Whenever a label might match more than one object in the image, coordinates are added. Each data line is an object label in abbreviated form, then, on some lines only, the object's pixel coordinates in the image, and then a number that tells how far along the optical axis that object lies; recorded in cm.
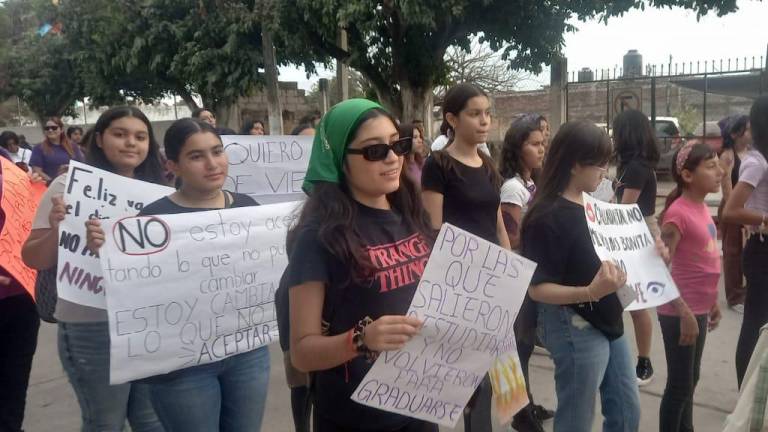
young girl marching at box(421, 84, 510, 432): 326
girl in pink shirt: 296
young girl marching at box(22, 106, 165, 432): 260
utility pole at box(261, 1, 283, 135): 1302
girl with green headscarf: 177
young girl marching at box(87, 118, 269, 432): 242
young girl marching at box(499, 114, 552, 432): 390
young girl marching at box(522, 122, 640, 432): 252
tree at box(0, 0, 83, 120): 2653
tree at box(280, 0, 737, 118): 1182
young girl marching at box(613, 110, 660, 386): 435
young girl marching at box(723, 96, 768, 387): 331
